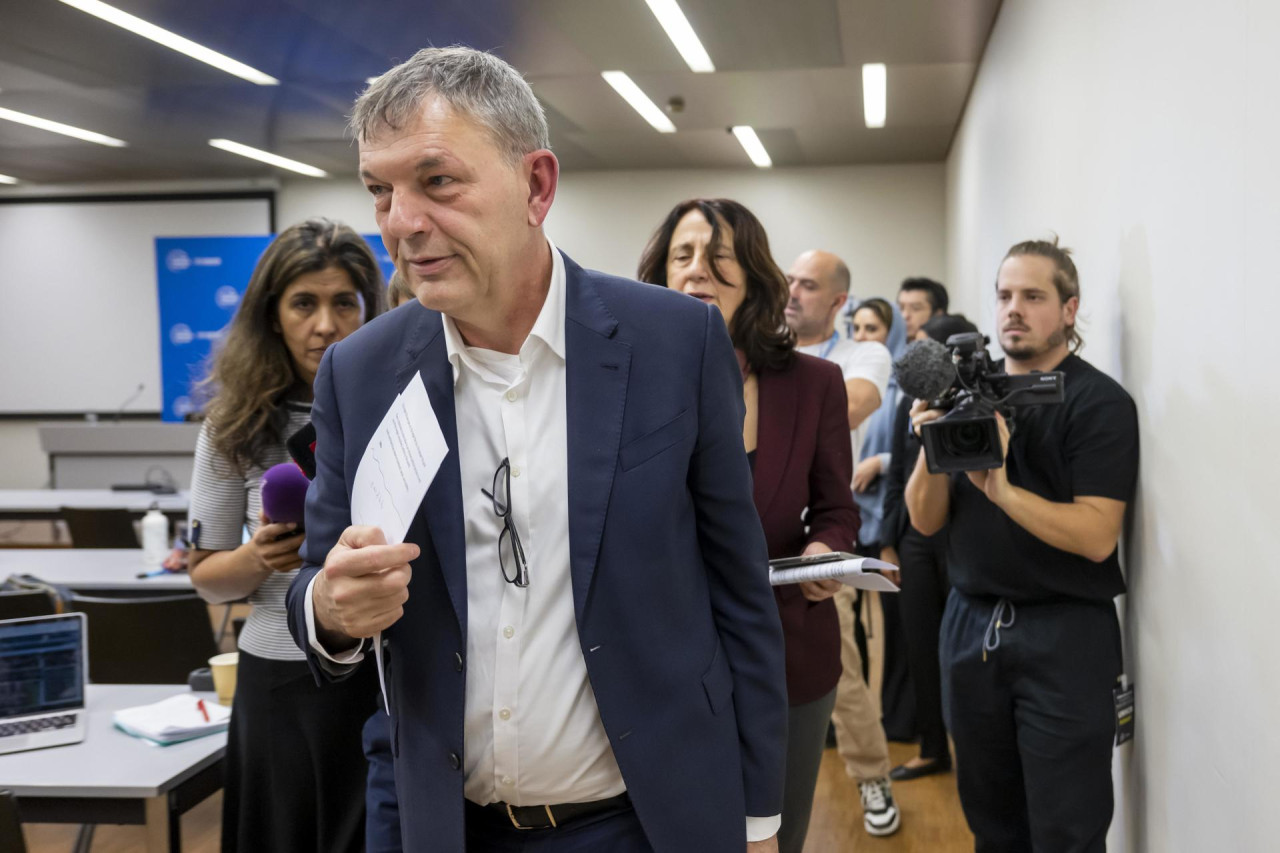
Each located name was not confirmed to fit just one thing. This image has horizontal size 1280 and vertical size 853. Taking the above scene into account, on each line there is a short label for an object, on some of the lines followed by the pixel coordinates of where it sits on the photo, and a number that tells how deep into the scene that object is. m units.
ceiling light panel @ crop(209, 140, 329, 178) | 9.36
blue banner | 10.88
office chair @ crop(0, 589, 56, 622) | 2.88
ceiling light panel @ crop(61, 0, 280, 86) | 5.52
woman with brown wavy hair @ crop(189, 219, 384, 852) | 1.89
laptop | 2.21
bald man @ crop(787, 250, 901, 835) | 3.44
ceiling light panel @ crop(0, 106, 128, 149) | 8.12
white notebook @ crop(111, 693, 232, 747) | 2.18
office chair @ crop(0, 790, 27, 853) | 1.63
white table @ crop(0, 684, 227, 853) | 1.97
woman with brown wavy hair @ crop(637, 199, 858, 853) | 1.90
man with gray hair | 1.13
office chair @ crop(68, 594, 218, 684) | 3.15
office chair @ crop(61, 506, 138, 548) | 5.41
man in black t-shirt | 2.22
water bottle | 4.34
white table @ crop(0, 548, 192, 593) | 4.03
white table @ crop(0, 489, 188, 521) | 5.97
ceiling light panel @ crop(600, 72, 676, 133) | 7.06
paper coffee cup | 2.39
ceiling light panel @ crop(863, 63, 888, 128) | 6.96
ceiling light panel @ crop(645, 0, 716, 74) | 5.52
